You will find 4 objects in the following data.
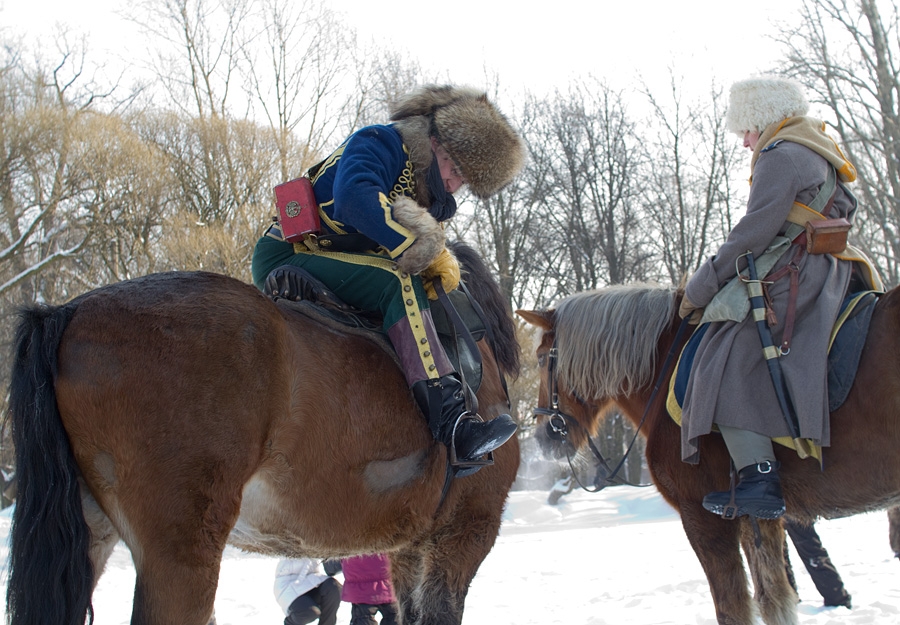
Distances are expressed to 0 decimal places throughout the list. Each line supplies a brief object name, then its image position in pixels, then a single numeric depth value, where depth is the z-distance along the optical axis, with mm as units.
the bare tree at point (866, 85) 18359
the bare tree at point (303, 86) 20078
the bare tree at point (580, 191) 24703
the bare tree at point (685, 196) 23344
